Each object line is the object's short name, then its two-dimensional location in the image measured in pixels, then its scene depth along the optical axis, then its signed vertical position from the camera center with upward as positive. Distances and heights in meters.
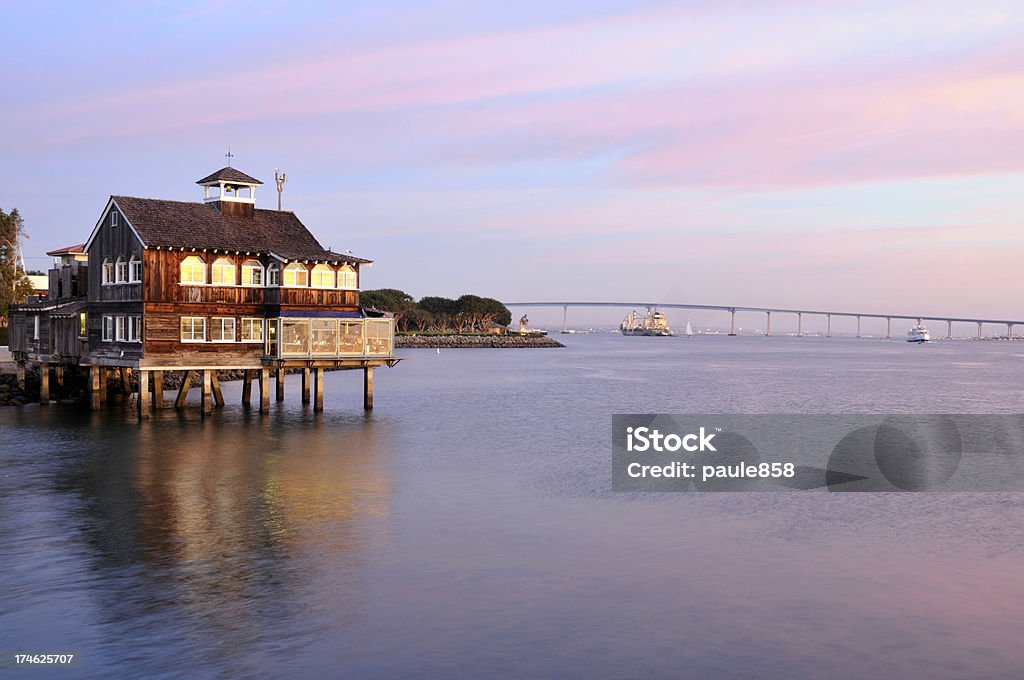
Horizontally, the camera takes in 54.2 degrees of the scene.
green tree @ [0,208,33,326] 104.00 +5.42
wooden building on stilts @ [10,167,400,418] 52.06 +1.30
